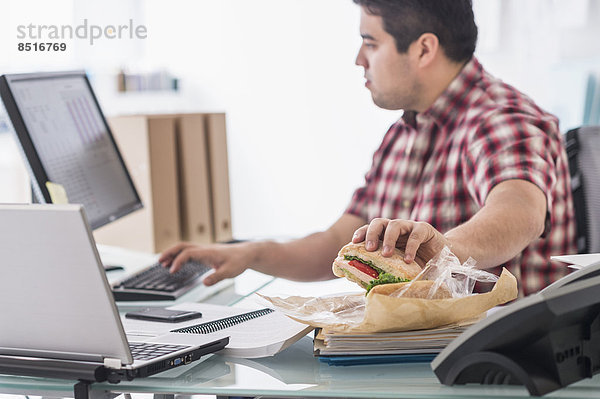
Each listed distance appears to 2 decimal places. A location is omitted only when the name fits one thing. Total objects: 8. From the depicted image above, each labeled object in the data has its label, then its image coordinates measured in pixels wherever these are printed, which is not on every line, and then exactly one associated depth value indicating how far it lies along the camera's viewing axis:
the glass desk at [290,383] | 1.34
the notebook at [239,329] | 1.48
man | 1.93
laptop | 1.35
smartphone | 1.64
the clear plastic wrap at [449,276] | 1.45
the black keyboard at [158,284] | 1.89
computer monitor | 1.98
